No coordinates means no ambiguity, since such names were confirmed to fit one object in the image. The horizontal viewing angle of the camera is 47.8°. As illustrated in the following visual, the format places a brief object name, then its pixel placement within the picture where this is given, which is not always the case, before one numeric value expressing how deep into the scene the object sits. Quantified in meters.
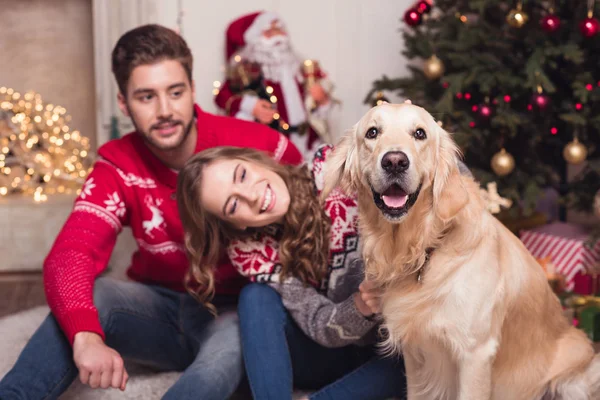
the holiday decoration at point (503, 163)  2.59
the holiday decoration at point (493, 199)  2.10
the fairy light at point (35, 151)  3.43
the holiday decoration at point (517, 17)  2.48
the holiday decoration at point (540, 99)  2.50
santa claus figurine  3.26
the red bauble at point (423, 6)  2.88
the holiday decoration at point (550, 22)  2.42
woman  1.57
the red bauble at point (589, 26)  2.36
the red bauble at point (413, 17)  2.88
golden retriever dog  1.29
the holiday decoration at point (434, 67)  2.78
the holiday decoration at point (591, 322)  2.11
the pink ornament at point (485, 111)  2.57
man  1.56
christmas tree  2.51
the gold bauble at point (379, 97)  3.01
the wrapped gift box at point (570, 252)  2.67
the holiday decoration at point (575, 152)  2.53
